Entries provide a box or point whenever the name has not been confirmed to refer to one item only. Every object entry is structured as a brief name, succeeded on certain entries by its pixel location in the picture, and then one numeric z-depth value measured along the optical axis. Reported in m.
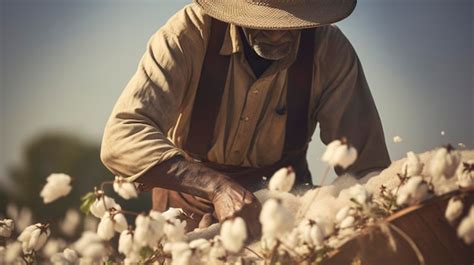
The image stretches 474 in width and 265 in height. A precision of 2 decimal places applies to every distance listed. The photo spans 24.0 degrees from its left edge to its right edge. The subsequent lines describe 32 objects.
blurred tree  15.12
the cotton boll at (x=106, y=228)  3.37
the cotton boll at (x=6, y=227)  3.76
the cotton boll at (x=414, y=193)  3.21
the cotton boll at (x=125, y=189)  3.40
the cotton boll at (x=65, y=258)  3.49
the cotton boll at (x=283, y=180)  3.20
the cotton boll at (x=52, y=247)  3.60
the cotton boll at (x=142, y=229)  3.15
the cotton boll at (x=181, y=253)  3.14
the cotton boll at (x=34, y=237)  3.53
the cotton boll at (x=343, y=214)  3.30
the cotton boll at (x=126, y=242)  3.24
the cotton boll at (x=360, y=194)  3.22
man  4.29
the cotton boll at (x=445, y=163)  3.19
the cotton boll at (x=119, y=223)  3.39
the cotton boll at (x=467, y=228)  2.95
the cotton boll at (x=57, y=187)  3.28
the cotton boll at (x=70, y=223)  3.66
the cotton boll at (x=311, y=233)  3.10
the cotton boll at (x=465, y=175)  3.22
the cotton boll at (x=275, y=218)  2.90
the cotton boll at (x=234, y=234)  2.97
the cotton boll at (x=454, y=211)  3.08
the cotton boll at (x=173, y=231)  3.25
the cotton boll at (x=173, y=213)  3.51
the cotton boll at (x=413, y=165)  3.45
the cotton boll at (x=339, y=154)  3.16
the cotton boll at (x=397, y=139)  3.92
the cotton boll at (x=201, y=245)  3.17
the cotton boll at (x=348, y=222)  3.26
